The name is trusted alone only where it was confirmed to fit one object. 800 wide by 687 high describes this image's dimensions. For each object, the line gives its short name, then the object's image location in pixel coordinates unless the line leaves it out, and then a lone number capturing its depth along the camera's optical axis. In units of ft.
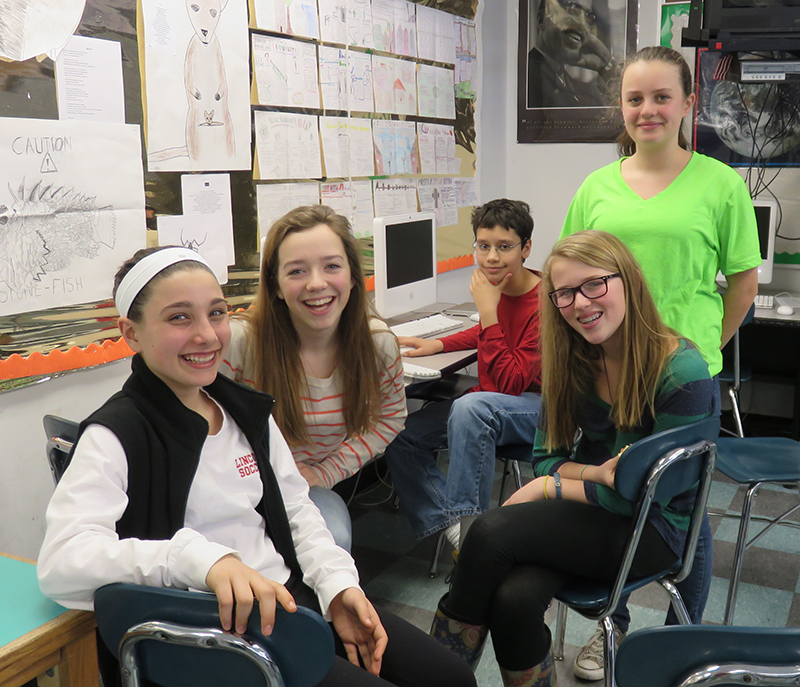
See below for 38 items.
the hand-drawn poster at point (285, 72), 8.34
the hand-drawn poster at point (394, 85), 10.36
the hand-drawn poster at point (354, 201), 9.62
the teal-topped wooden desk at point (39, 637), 2.89
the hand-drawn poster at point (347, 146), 9.46
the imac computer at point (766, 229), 11.53
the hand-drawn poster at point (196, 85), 7.11
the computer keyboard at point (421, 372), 7.37
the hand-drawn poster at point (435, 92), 11.39
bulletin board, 6.16
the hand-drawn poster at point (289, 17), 8.29
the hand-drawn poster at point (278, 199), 8.55
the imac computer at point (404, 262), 9.23
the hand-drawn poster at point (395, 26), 10.27
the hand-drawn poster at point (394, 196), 10.55
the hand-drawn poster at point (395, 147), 10.46
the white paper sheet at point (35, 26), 5.75
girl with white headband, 3.12
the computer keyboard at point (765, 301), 11.07
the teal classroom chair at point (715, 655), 2.57
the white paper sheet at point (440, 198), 11.66
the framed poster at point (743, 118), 11.82
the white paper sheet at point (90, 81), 6.24
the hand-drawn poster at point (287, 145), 8.47
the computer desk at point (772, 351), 12.02
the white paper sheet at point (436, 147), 11.51
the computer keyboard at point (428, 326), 9.11
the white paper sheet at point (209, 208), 7.60
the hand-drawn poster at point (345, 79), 9.33
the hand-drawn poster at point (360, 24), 9.71
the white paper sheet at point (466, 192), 12.62
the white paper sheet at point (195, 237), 7.36
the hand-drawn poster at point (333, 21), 9.20
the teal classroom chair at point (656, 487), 4.39
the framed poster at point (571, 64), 12.62
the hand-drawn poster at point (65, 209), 5.96
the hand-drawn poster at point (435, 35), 11.28
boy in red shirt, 7.13
